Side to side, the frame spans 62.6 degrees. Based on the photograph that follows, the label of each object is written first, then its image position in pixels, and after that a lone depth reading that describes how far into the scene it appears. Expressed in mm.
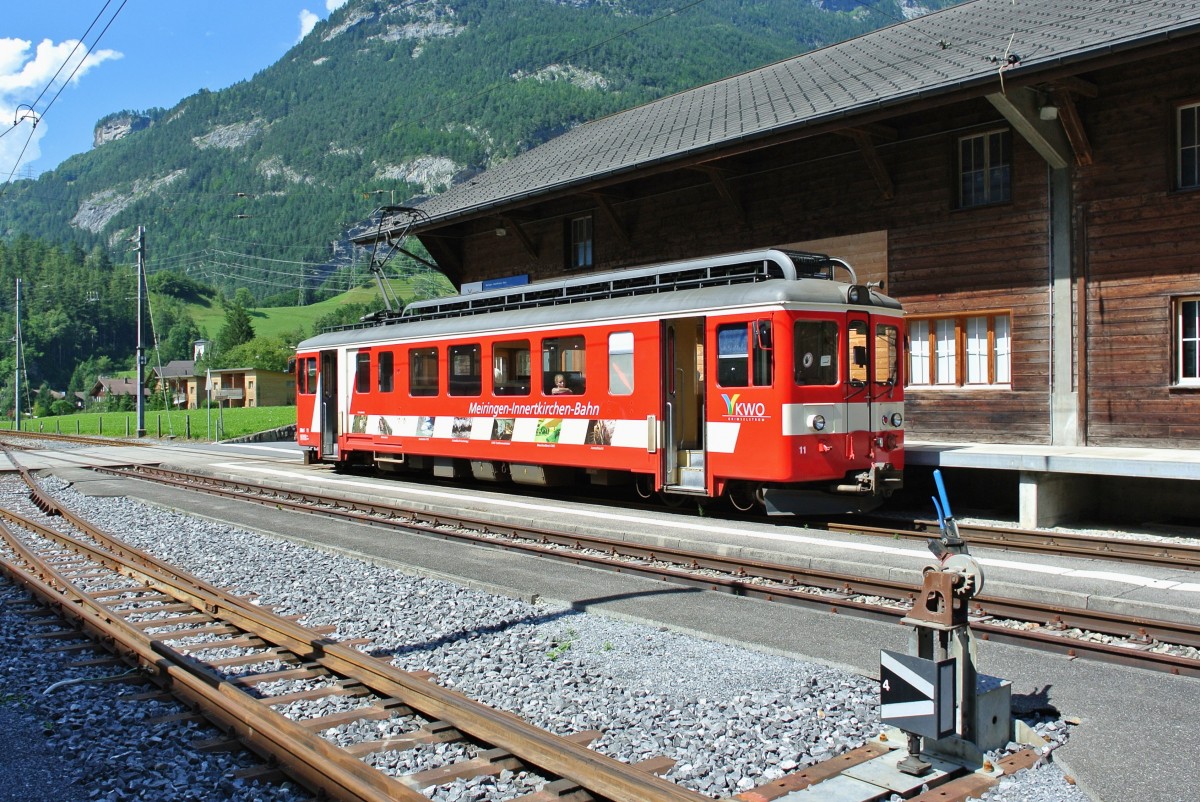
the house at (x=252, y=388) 85125
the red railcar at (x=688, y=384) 11875
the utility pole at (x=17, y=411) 50281
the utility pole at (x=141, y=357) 38966
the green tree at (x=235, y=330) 124312
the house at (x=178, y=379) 94562
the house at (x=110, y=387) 107312
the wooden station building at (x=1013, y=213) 12875
